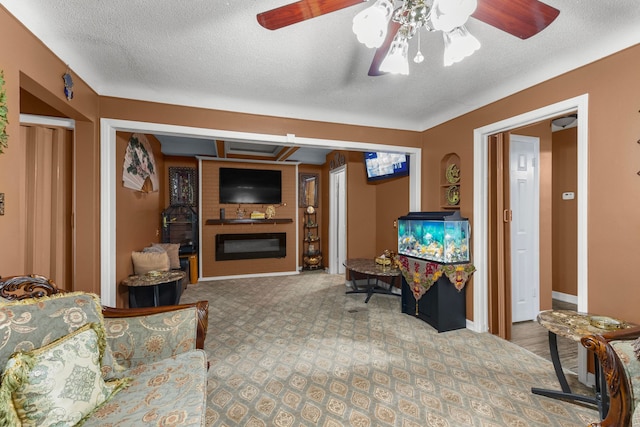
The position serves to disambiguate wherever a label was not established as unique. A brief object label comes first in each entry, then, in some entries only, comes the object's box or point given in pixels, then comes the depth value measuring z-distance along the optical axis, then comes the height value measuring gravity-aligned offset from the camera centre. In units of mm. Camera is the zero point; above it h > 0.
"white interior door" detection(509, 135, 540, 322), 3449 -185
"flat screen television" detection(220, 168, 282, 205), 5809 +579
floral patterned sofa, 1080 -684
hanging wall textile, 3338 +669
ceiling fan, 1168 +856
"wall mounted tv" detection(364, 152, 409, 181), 4189 +767
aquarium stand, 3049 -1016
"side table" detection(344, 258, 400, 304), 3888 -797
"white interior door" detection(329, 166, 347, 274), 6008 -261
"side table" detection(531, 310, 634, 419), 1592 -730
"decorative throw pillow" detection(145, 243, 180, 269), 4555 -625
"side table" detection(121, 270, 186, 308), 3024 -832
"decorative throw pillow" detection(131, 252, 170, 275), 3393 -572
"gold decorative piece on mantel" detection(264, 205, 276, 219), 6066 +37
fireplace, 5764 -662
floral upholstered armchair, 1248 -726
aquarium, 3068 -267
